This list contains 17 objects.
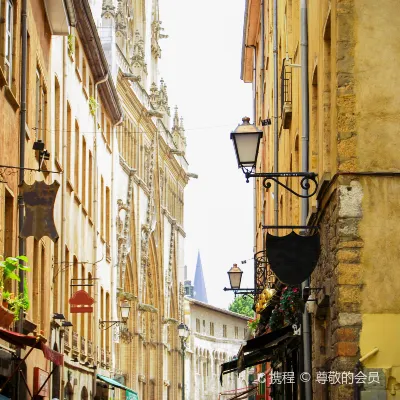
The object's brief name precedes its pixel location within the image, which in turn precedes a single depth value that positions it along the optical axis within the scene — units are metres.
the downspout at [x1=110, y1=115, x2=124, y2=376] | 41.94
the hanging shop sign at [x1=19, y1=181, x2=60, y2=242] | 15.07
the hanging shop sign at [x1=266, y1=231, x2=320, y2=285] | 14.08
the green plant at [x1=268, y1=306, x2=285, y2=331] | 20.61
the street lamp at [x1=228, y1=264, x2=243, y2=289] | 31.02
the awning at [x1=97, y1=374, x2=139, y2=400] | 35.94
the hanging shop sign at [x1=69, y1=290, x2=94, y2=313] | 26.08
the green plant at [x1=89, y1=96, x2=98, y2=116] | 34.81
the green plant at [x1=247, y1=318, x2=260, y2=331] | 29.95
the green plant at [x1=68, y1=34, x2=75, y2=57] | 28.91
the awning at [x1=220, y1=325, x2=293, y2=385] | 18.67
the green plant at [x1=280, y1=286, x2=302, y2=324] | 17.88
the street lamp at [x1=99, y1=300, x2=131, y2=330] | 39.78
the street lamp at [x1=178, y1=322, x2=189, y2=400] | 56.75
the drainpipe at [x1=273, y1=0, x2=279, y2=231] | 25.86
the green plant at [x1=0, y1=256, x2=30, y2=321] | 13.65
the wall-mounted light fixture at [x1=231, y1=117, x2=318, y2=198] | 13.85
